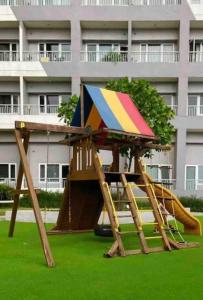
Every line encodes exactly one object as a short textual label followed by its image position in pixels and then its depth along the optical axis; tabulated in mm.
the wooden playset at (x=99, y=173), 7982
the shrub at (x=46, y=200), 21922
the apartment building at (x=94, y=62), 26875
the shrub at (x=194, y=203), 22328
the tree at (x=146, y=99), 16422
